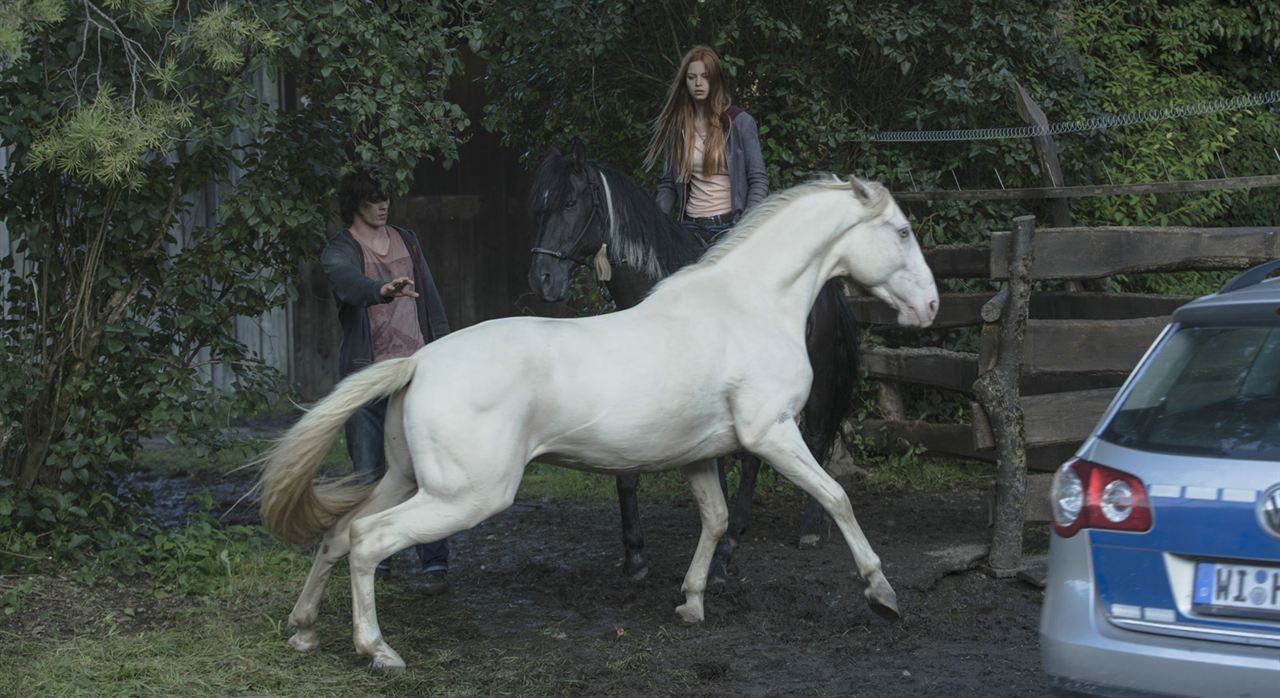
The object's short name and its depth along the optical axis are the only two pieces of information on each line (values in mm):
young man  6004
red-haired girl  6676
